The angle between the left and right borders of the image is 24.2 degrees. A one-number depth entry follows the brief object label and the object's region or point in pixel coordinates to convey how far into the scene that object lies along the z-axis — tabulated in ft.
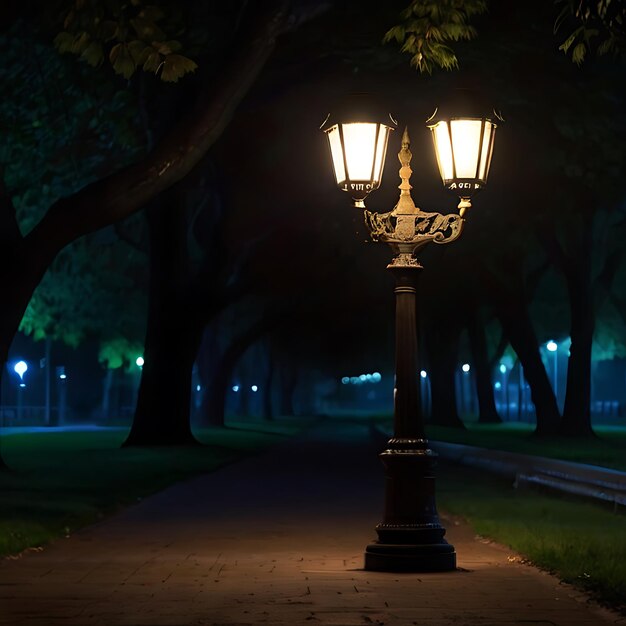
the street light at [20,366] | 236.61
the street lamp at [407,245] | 42.42
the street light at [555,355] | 276.21
